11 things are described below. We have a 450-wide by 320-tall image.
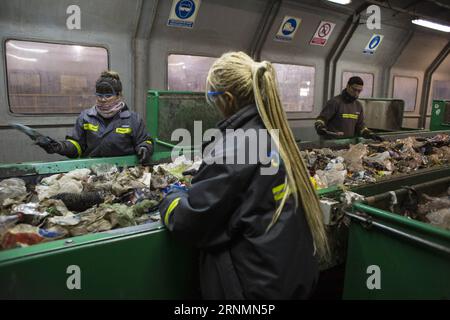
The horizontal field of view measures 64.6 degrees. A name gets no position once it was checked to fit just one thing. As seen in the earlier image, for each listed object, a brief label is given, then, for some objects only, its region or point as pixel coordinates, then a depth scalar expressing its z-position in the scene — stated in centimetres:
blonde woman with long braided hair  122
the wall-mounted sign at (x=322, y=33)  641
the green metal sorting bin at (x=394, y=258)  158
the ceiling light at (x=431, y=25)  712
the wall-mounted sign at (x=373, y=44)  733
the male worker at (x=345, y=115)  470
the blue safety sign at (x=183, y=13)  477
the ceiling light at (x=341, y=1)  552
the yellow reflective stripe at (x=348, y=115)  475
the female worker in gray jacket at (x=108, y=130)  287
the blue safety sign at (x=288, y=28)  588
